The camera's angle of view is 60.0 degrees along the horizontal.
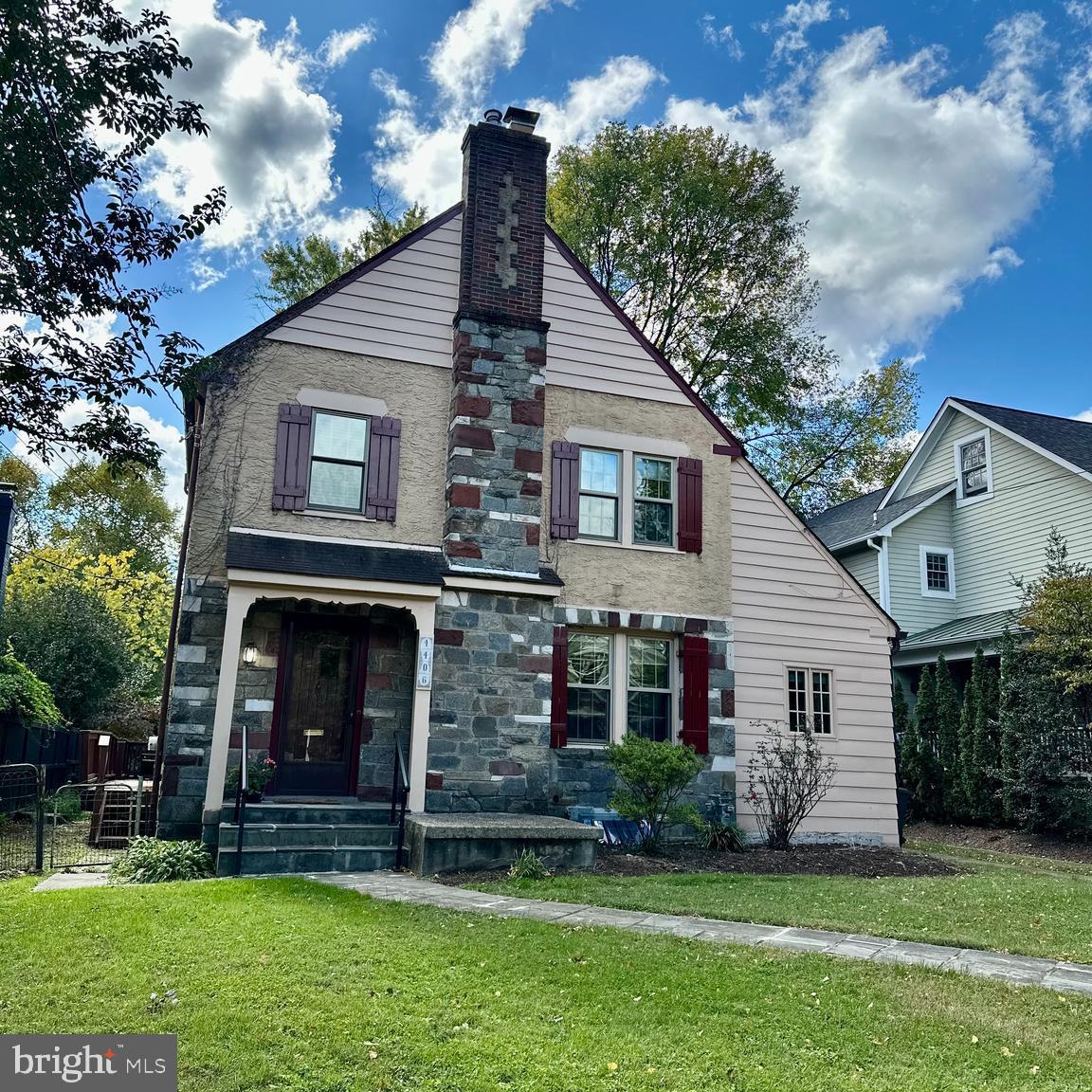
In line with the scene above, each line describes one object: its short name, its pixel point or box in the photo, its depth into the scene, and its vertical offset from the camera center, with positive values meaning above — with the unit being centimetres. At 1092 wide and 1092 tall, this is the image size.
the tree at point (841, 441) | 2598 +861
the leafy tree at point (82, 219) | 661 +371
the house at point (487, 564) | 1060 +215
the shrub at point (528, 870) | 853 -116
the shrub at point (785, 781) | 1208 -41
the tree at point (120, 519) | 3797 +848
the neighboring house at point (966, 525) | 1919 +490
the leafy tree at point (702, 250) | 2308 +1211
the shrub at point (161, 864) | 861 -124
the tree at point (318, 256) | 2455 +1224
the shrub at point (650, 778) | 1043 -37
